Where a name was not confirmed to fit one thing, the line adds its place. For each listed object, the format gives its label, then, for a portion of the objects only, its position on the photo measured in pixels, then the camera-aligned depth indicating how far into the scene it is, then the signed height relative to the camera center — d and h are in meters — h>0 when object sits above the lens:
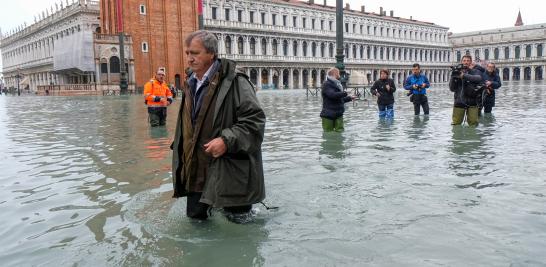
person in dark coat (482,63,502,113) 10.49 +0.12
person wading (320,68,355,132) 8.69 -0.16
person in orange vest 11.04 -0.02
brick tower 45.97 +7.07
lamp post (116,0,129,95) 31.83 +2.54
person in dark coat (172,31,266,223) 3.28 -0.25
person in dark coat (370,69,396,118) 11.48 -0.01
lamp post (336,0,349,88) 12.58 +1.81
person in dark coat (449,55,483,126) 9.27 +0.04
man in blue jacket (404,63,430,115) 11.84 +0.10
